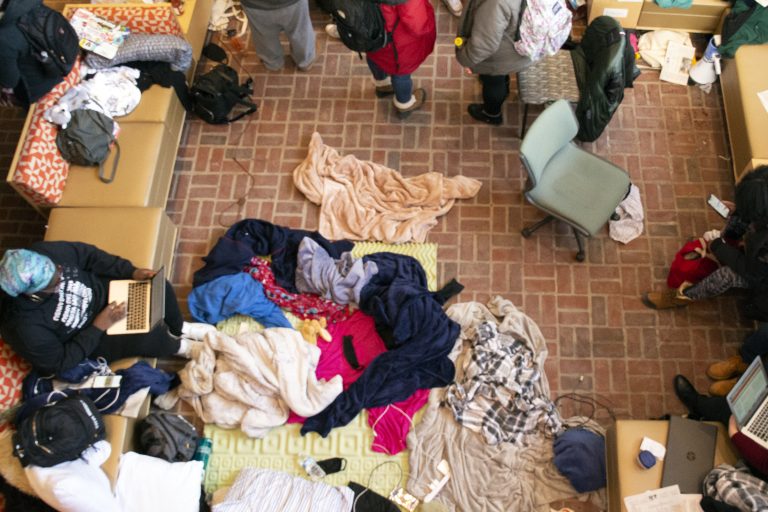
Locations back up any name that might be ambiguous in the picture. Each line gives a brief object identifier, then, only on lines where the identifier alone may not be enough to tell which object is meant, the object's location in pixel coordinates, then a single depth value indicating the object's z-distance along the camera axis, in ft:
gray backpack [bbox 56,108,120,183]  15.19
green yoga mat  13.75
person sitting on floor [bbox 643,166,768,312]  12.30
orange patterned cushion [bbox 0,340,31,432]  12.76
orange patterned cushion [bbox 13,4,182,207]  14.46
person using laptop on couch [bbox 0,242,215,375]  11.71
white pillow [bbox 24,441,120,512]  11.28
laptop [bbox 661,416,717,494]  11.90
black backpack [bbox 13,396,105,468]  11.37
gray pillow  16.49
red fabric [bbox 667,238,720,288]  14.19
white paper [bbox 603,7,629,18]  17.87
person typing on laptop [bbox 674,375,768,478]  11.44
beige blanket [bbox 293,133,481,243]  16.12
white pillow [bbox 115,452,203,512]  12.53
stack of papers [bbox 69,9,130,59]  16.31
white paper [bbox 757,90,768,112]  16.05
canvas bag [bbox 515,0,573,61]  13.60
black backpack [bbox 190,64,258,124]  17.35
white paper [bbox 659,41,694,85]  17.80
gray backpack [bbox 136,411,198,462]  13.37
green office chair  13.99
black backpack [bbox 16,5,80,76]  14.56
